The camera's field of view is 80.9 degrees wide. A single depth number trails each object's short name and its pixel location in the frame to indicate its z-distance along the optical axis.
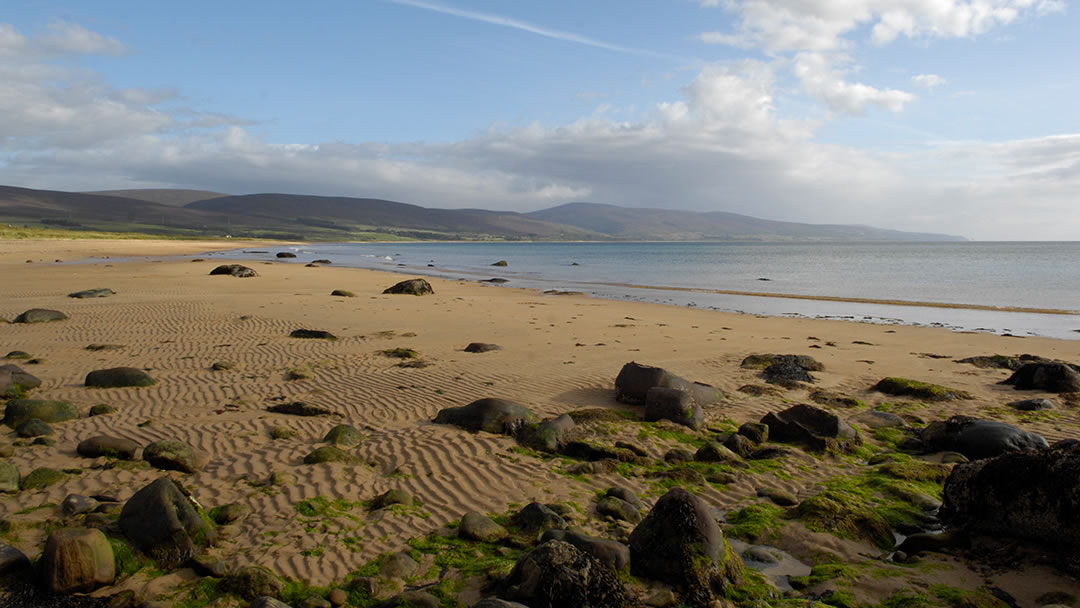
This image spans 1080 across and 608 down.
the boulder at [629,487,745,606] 4.73
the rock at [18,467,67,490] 6.14
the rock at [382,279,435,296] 27.41
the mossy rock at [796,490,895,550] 5.82
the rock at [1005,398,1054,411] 10.03
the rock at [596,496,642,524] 6.07
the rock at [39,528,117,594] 4.41
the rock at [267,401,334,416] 9.15
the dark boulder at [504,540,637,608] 4.32
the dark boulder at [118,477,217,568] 4.97
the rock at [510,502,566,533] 5.72
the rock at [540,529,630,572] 4.84
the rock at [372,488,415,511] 6.22
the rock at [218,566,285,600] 4.60
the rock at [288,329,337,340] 15.31
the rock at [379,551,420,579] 5.01
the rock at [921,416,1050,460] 7.68
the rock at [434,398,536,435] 8.49
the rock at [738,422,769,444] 8.46
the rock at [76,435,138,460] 7.03
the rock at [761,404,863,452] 8.27
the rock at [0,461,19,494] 5.99
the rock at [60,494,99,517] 5.66
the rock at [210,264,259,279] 34.12
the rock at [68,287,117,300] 22.09
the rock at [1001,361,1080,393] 10.95
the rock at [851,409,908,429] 9.35
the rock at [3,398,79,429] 8.04
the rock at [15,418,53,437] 7.61
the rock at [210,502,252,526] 5.72
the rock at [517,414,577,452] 8.00
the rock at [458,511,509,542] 5.57
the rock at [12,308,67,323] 16.19
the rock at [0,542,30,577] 4.51
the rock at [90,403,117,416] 8.69
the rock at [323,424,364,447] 7.88
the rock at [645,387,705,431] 9.21
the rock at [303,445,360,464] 7.19
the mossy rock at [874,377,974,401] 10.84
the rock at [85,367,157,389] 10.19
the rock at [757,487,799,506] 6.56
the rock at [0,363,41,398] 9.48
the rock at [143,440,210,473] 6.85
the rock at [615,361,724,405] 10.16
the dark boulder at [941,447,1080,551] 5.07
